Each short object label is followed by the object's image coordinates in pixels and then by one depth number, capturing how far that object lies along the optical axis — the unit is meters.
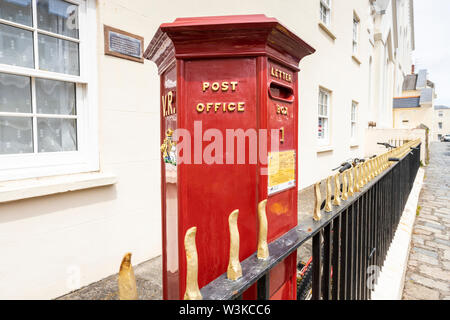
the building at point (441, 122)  63.31
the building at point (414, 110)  25.33
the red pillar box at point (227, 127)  1.13
